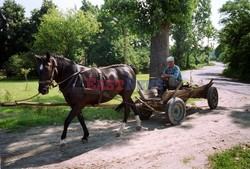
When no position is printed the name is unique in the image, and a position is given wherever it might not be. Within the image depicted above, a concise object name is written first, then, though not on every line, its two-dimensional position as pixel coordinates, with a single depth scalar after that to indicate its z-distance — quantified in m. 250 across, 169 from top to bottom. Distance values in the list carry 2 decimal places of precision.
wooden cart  7.52
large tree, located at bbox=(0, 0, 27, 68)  40.81
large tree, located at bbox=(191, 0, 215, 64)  47.38
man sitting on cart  8.39
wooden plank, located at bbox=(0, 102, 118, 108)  5.50
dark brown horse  5.38
